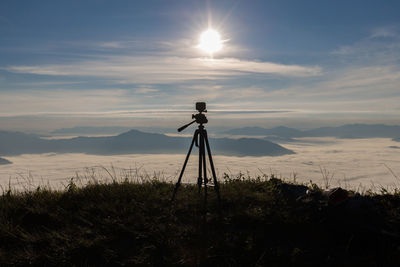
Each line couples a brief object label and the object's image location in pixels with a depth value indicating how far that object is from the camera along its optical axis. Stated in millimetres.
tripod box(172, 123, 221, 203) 7139
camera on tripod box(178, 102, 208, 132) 7270
